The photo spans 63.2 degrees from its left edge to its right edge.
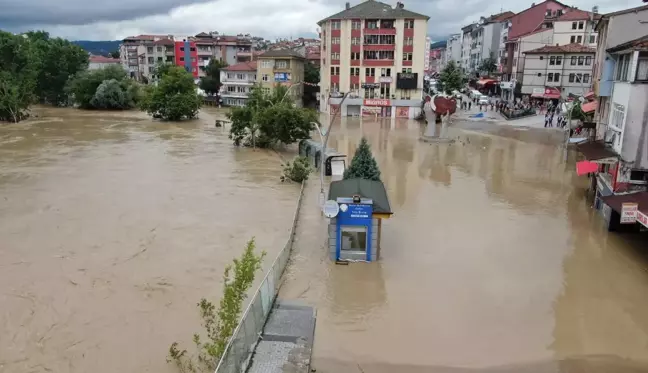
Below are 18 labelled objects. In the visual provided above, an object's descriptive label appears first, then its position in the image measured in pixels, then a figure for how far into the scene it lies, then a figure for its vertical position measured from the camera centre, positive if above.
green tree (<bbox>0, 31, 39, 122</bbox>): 64.69 -1.32
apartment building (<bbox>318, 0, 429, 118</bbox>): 68.56 +1.77
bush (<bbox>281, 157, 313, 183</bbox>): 31.27 -5.86
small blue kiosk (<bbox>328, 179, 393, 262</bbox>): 17.91 -5.10
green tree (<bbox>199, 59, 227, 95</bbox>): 92.25 -1.55
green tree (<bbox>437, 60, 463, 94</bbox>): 82.81 -0.99
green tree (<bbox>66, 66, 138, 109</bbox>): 81.44 -2.90
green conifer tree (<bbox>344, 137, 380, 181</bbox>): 22.89 -4.11
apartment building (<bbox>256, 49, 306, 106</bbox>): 76.62 +0.17
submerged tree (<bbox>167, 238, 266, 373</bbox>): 10.05 -4.44
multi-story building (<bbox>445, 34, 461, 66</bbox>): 139.19 +6.92
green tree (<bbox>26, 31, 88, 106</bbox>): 85.56 +0.08
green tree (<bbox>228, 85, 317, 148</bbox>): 41.31 -4.13
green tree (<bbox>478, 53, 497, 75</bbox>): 98.00 +1.54
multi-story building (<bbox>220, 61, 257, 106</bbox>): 83.31 -1.87
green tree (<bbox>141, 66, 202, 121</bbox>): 65.31 -3.59
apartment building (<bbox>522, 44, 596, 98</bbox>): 63.81 +0.68
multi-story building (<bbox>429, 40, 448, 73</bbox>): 171.48 +3.70
